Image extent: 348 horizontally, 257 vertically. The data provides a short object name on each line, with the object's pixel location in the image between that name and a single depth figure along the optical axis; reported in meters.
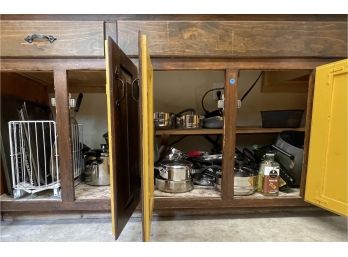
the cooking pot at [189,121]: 1.07
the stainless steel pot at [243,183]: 0.88
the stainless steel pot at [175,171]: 0.90
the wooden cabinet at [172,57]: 0.75
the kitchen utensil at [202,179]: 0.99
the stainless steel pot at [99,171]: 0.96
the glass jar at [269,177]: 0.88
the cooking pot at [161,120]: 1.00
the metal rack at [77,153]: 1.03
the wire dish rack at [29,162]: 0.84
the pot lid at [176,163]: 0.91
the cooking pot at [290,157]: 0.96
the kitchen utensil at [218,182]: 0.92
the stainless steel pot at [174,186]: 0.90
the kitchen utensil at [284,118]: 1.07
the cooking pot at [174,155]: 1.04
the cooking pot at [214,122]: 1.03
